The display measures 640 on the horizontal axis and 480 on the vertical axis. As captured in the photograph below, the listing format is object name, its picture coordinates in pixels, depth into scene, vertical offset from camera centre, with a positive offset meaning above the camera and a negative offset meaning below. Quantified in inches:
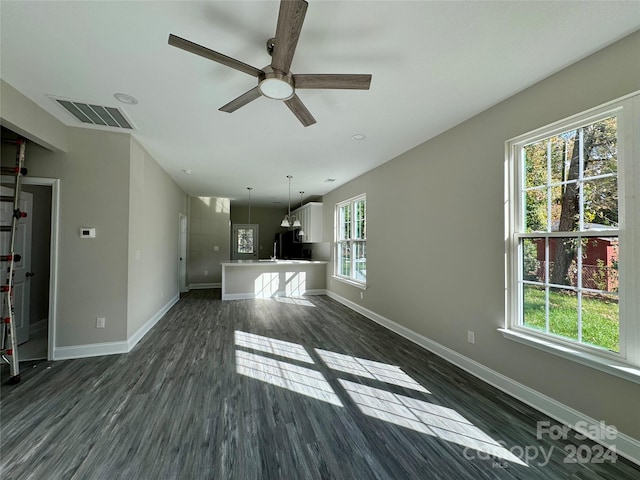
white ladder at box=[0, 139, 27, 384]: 99.2 -17.7
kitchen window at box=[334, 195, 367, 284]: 208.9 +4.5
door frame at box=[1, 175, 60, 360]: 117.4 -5.3
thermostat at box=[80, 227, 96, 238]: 122.3 +4.8
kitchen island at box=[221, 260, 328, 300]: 249.3 -34.0
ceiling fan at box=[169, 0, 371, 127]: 51.9 +42.3
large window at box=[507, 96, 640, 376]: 68.9 +3.8
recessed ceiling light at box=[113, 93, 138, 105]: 94.7 +52.6
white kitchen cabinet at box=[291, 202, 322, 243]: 282.0 +24.1
